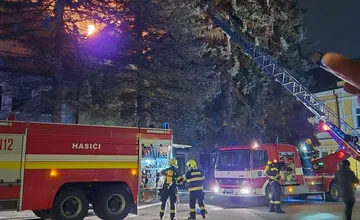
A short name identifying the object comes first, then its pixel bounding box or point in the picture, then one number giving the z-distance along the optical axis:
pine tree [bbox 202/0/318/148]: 20.52
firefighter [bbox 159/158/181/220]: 10.80
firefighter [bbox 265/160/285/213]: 12.96
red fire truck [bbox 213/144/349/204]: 14.47
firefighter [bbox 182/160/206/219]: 10.98
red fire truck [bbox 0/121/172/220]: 9.17
